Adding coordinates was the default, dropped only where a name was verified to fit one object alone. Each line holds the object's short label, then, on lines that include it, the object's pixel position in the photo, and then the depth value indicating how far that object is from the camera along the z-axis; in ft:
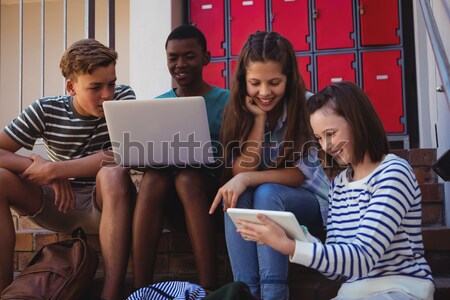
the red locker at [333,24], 13.53
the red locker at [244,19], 13.94
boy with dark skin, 5.19
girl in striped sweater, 3.65
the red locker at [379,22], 13.21
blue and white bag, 4.68
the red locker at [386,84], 13.10
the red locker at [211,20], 14.14
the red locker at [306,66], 13.70
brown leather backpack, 4.93
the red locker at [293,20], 13.74
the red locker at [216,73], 14.12
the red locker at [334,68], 13.50
